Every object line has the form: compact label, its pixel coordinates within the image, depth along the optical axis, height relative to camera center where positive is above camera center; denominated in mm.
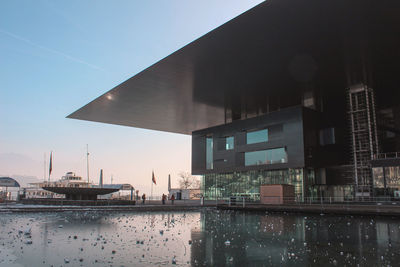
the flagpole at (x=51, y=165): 39781 +2207
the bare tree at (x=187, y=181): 104250 +451
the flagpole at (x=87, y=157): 68438 +5326
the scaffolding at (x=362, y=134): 31812 +4755
